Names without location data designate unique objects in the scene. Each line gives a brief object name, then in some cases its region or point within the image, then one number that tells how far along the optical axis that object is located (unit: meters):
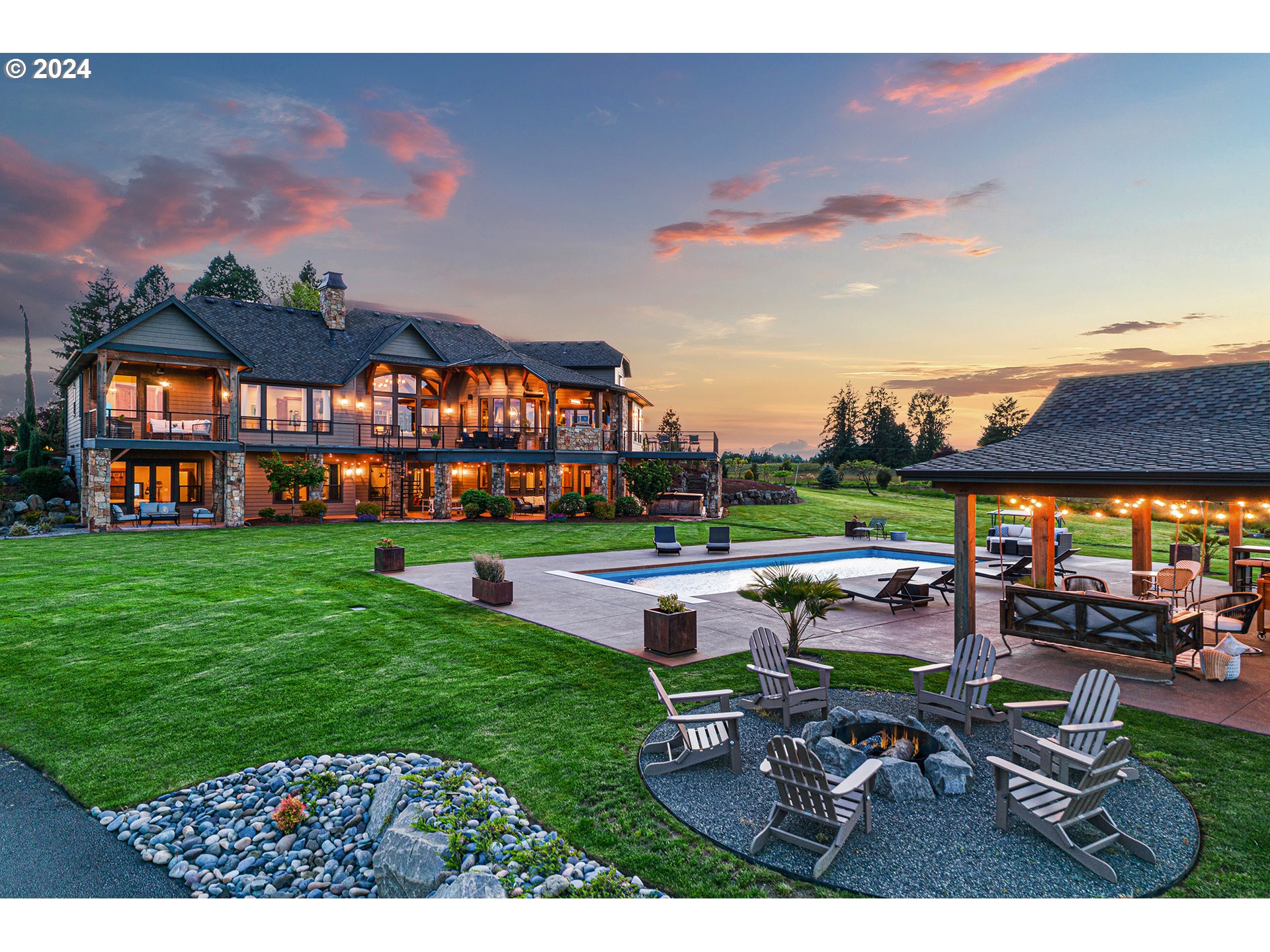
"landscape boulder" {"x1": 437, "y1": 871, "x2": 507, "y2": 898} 3.62
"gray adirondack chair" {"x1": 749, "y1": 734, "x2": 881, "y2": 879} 4.09
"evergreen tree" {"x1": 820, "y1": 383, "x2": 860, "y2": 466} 74.69
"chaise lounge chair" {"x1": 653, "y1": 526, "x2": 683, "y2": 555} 19.52
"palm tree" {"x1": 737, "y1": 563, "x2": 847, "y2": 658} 8.16
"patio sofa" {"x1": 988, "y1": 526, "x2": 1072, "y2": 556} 18.94
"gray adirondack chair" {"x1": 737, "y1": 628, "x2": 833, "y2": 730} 6.48
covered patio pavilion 6.93
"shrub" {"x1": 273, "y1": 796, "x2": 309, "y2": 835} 4.62
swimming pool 15.59
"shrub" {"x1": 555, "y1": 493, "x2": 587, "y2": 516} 28.89
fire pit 4.94
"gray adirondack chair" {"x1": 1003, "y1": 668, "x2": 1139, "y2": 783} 4.94
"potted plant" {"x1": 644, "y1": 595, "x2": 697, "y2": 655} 8.68
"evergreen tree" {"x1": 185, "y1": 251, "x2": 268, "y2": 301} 53.97
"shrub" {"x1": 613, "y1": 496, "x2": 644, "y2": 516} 30.11
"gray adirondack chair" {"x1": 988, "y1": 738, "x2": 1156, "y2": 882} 4.04
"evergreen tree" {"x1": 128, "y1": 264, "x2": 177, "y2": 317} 53.34
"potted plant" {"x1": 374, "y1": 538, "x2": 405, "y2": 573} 15.23
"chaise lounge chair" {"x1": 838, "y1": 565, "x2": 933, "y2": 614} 11.83
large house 24.77
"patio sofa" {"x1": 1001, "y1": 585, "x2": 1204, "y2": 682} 7.71
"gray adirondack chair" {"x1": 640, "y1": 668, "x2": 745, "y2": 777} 5.35
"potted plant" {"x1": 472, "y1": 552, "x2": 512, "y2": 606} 11.91
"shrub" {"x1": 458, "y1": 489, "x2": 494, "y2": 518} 27.91
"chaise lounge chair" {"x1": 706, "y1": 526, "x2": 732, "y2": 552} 20.38
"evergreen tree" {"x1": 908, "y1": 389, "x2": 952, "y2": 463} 85.19
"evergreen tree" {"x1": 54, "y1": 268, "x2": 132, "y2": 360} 50.00
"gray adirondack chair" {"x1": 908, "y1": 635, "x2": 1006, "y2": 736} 6.28
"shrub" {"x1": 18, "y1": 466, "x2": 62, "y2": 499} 26.55
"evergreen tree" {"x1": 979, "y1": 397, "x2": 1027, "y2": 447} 74.90
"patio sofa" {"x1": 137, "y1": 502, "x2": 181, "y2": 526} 24.14
